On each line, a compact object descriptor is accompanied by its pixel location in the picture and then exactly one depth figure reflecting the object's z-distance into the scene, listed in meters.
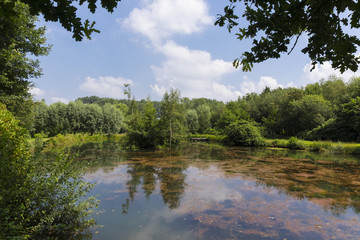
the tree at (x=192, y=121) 54.72
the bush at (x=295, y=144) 23.95
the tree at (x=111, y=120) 48.49
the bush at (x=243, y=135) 29.16
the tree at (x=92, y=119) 45.81
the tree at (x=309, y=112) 31.69
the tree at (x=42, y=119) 40.03
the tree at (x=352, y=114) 23.00
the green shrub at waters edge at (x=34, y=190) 3.83
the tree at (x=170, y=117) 23.67
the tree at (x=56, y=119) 41.00
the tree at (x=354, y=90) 27.41
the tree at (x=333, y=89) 38.46
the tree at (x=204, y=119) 55.97
